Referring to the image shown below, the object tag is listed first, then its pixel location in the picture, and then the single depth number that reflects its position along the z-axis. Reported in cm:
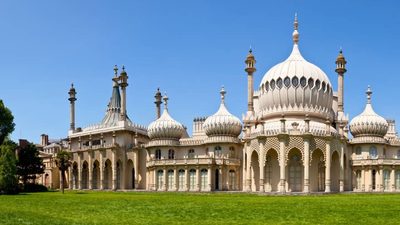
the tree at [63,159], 7562
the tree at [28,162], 8069
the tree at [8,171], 6071
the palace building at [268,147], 6644
